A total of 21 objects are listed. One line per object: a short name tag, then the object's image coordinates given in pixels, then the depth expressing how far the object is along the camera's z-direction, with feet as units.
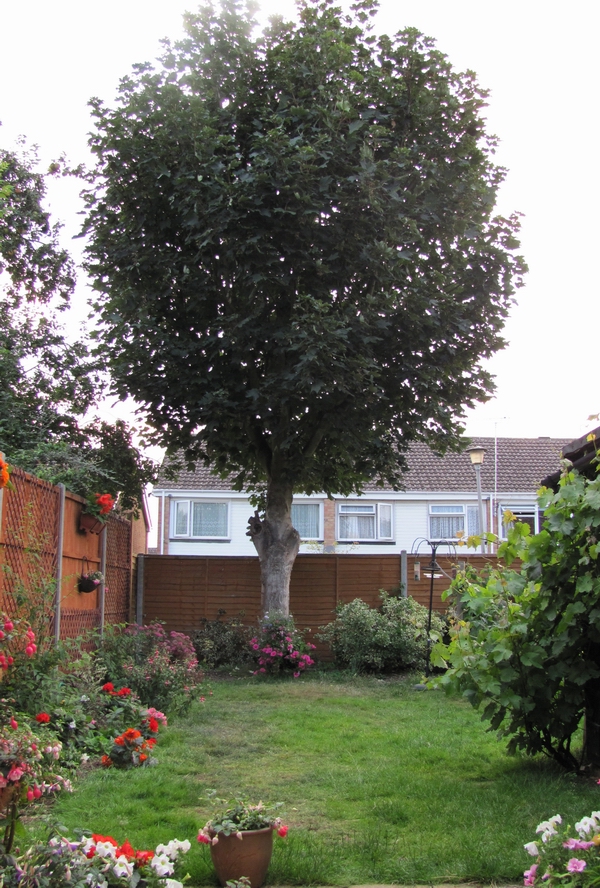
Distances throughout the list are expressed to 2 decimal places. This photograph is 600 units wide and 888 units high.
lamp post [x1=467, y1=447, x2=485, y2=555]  59.52
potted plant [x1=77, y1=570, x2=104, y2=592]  31.48
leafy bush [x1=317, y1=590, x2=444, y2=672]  45.16
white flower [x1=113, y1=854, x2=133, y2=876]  9.75
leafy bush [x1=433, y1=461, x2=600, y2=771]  17.63
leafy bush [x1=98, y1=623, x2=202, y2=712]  27.86
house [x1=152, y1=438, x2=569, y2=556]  84.53
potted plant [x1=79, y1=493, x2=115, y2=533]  31.73
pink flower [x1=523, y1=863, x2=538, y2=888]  10.41
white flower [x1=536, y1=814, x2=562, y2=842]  10.74
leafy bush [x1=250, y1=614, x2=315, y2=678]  43.50
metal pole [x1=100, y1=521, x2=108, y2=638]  36.21
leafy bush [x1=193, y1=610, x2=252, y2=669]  48.16
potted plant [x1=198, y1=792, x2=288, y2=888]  12.50
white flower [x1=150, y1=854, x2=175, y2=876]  10.25
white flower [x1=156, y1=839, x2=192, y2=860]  10.68
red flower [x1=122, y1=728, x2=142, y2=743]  20.65
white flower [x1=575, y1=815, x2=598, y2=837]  10.27
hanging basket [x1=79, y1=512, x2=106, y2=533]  31.78
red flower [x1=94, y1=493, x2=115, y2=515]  31.78
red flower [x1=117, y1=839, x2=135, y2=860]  10.31
